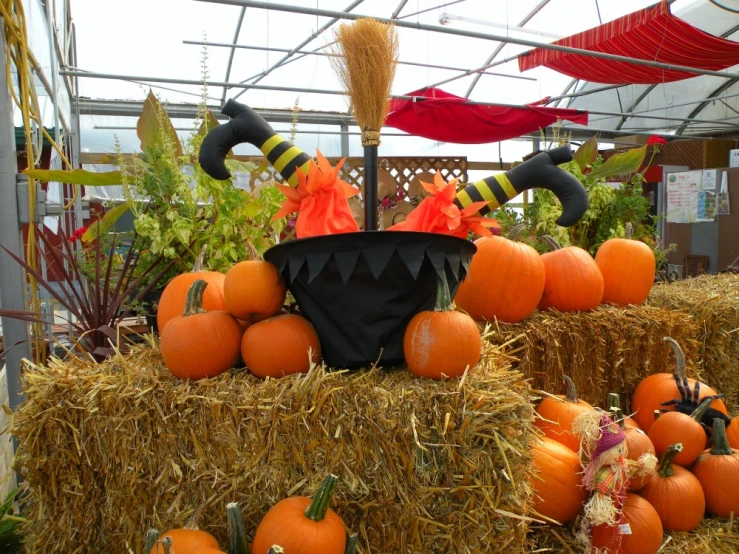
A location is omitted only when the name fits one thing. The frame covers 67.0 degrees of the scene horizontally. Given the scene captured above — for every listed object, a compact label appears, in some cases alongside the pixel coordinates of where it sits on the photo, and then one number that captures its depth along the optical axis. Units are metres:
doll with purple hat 1.55
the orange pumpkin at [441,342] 1.29
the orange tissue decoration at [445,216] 1.45
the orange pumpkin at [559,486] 1.71
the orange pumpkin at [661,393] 2.27
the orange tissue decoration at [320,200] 1.42
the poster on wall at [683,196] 7.16
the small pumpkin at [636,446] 1.83
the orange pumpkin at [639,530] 1.69
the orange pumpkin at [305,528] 1.11
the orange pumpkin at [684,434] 2.05
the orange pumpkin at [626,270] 2.56
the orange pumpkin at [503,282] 2.11
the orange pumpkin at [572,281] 2.31
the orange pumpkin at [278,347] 1.34
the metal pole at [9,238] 1.78
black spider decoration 2.17
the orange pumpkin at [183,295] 1.72
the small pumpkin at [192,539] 1.13
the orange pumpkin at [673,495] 1.87
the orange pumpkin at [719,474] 1.96
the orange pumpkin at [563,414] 1.92
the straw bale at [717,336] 2.85
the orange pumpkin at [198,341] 1.34
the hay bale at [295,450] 1.21
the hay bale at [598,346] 2.08
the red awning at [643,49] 5.20
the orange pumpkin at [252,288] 1.37
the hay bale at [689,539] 1.72
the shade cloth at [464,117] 7.11
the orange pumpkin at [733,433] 2.22
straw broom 1.38
